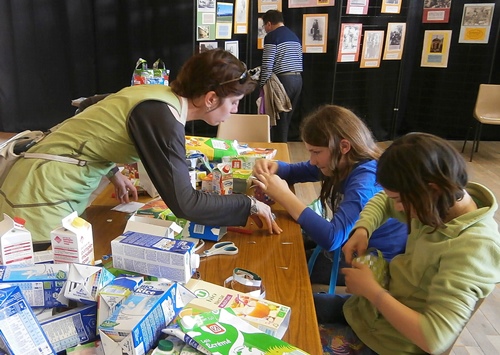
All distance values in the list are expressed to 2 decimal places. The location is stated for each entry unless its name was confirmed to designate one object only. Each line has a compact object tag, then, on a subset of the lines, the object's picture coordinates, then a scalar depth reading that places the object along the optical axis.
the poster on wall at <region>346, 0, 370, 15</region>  4.77
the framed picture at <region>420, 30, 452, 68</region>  5.14
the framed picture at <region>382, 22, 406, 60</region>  4.95
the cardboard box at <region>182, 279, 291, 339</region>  0.86
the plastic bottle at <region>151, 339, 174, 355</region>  0.75
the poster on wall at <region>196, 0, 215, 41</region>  4.49
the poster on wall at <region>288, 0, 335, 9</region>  4.79
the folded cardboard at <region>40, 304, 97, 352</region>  0.76
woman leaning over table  1.24
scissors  1.23
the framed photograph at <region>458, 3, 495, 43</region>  4.97
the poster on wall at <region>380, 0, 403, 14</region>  4.85
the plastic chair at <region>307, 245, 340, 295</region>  1.58
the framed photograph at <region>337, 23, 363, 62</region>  4.84
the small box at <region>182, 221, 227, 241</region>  1.31
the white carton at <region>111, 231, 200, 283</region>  0.93
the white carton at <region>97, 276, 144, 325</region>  0.78
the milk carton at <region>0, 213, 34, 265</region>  0.88
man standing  4.09
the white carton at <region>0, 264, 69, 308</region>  0.80
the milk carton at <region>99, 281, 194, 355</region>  0.71
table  0.95
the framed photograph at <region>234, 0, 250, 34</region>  4.75
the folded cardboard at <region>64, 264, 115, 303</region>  0.81
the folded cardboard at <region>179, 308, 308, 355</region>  0.75
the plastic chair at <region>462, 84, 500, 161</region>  4.92
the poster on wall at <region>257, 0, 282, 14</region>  4.80
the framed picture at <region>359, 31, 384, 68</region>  4.93
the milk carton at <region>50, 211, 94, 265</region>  0.92
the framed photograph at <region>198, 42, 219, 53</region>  4.61
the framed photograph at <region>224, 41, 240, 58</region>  4.78
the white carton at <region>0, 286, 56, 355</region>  0.68
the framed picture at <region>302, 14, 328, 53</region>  4.89
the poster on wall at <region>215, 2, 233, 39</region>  4.65
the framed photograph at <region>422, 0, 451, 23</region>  5.04
